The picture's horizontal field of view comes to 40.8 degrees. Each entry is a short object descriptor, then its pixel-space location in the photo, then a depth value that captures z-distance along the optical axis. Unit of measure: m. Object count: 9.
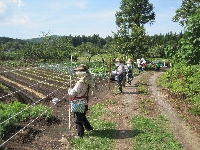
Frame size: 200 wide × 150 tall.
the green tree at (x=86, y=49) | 41.61
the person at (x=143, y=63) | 31.02
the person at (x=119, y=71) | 13.16
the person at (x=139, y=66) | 26.95
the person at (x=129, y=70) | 16.17
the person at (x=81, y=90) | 7.06
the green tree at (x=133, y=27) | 32.38
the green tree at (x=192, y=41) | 10.39
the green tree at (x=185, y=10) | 27.05
